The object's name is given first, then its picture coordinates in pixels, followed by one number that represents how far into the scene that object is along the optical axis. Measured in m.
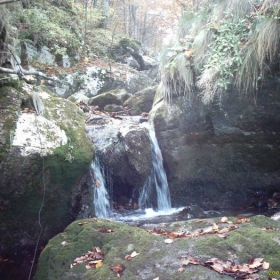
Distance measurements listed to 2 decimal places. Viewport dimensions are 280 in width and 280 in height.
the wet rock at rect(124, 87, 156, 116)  9.13
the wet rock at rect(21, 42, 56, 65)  10.07
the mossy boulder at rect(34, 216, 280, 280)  2.76
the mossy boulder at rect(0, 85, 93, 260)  4.64
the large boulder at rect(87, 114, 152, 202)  6.79
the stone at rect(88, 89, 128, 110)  9.78
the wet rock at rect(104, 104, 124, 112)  9.24
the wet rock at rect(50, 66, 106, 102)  10.70
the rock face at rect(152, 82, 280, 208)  6.13
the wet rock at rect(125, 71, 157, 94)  12.70
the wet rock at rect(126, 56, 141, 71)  15.40
